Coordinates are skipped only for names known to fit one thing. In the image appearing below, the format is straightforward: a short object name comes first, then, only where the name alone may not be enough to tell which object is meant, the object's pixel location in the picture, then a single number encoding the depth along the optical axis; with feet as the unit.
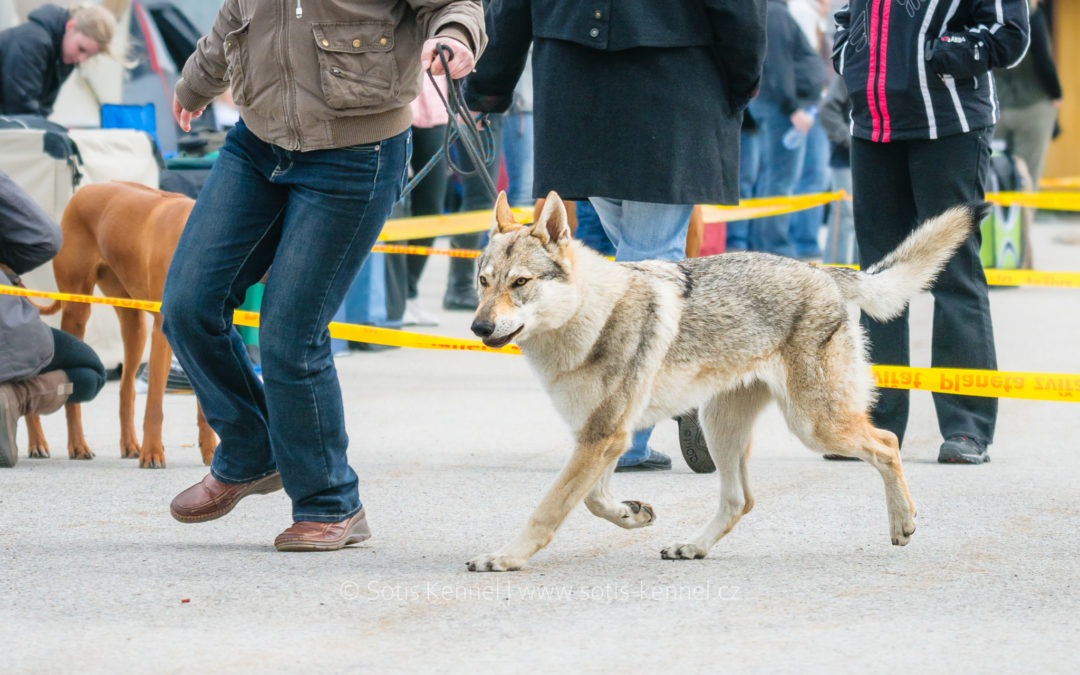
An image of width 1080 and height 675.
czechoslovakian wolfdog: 26.63
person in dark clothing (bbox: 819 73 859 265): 75.25
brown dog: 38.27
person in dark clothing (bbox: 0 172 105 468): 37.35
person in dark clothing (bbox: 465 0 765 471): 33.12
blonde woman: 59.41
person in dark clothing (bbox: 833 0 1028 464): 36.40
